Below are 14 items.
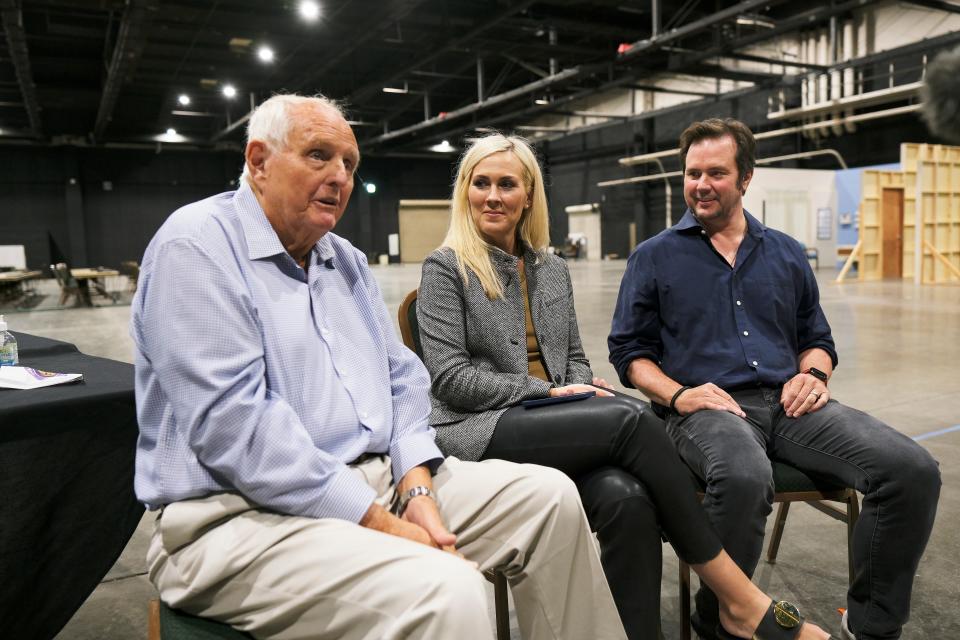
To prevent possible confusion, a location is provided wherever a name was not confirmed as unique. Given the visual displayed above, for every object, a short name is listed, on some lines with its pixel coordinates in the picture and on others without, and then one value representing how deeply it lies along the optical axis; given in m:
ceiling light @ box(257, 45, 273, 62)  12.23
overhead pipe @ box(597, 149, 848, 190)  14.50
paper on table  1.66
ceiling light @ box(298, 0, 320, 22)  9.69
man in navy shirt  1.56
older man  1.05
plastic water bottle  1.94
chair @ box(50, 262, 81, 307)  11.70
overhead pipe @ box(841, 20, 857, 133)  13.08
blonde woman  1.41
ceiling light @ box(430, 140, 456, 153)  23.59
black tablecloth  1.49
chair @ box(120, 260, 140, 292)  14.37
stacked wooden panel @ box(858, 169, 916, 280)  11.70
